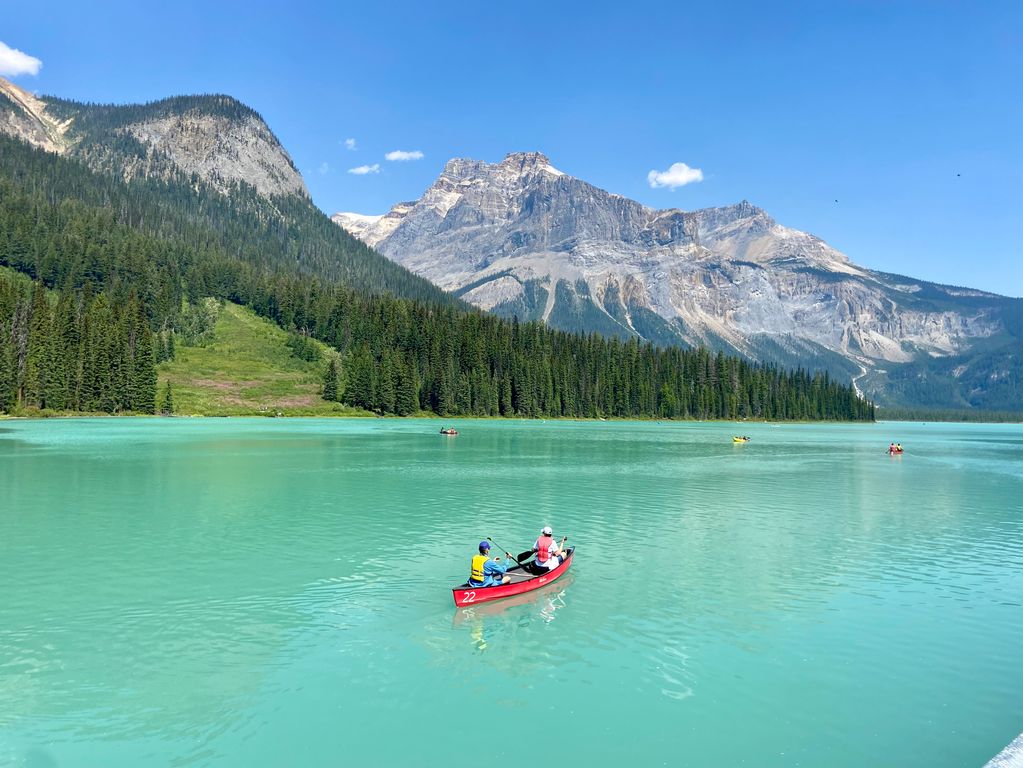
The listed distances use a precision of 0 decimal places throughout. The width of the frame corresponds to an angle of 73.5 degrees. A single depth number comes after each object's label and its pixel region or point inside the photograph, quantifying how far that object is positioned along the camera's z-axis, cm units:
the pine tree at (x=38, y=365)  15412
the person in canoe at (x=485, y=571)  2861
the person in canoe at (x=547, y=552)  3188
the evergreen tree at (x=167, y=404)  17375
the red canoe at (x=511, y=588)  2773
